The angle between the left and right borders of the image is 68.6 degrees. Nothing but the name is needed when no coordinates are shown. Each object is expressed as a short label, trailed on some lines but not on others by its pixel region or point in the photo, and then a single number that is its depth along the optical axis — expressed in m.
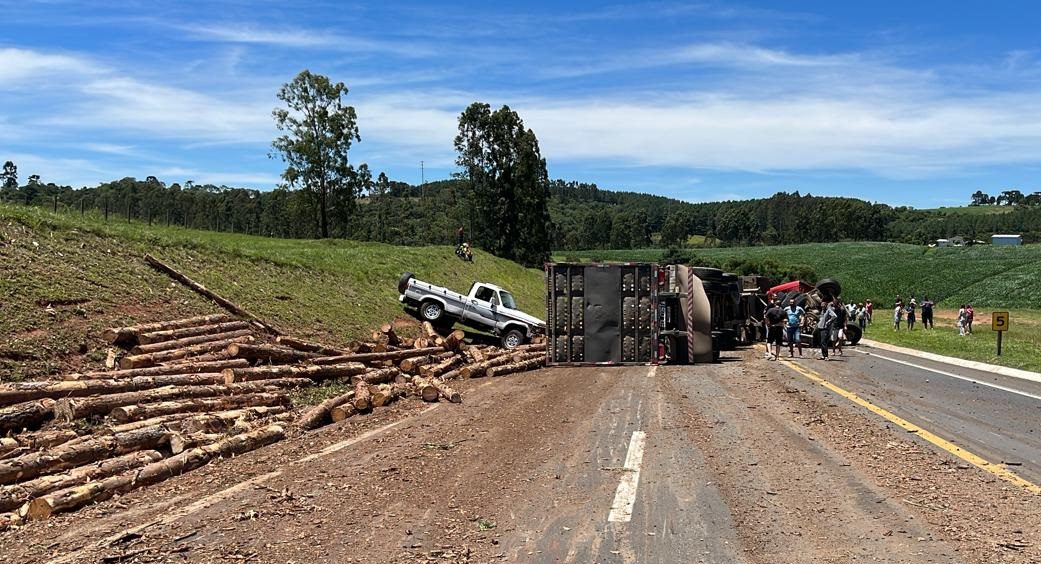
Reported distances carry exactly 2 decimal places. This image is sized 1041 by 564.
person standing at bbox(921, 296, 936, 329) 41.44
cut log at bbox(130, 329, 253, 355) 13.48
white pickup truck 25.34
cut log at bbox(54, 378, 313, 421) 9.55
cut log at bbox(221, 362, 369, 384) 12.99
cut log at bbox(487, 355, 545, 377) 18.27
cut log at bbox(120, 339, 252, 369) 12.55
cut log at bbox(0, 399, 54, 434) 9.03
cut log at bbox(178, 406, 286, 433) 9.75
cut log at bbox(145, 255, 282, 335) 18.22
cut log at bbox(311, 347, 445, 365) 15.81
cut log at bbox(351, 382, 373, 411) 12.27
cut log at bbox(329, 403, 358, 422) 11.57
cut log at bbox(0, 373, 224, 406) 9.59
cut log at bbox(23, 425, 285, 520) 6.74
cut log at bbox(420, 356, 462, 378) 17.11
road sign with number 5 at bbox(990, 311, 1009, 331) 21.61
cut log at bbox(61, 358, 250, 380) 11.22
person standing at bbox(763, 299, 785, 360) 21.31
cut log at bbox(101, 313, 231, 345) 13.46
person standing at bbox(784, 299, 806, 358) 22.73
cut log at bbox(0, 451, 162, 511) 6.93
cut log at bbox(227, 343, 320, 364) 14.16
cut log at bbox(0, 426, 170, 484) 7.46
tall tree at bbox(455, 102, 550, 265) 66.81
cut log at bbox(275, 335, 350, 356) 16.66
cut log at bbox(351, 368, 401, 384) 15.04
